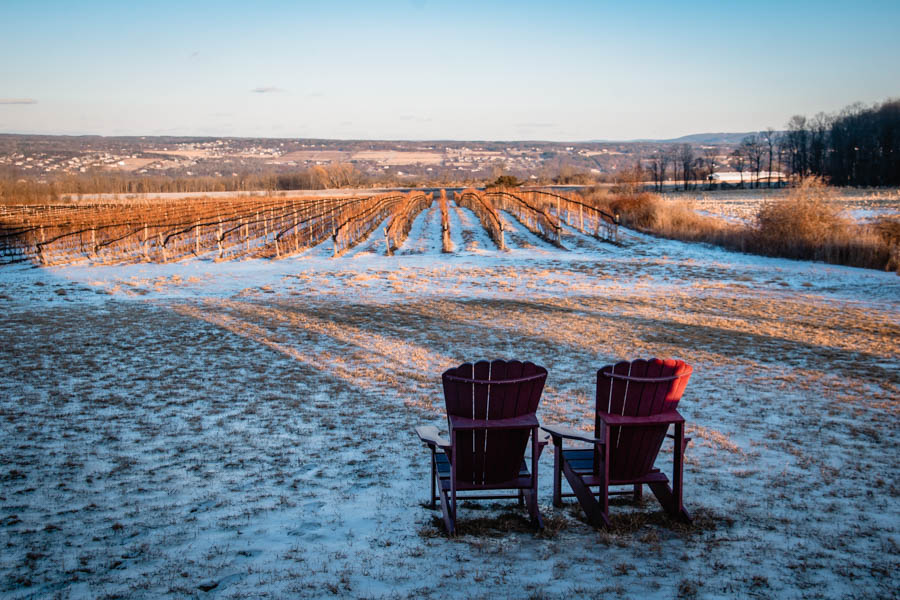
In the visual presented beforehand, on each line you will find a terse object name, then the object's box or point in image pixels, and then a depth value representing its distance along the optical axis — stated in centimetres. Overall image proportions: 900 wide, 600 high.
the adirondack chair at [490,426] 418
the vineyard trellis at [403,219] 2808
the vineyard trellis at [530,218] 2932
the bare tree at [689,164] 10243
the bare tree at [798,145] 8744
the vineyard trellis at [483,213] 2737
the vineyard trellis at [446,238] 2520
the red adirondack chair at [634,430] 419
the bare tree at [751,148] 10625
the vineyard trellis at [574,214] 3108
